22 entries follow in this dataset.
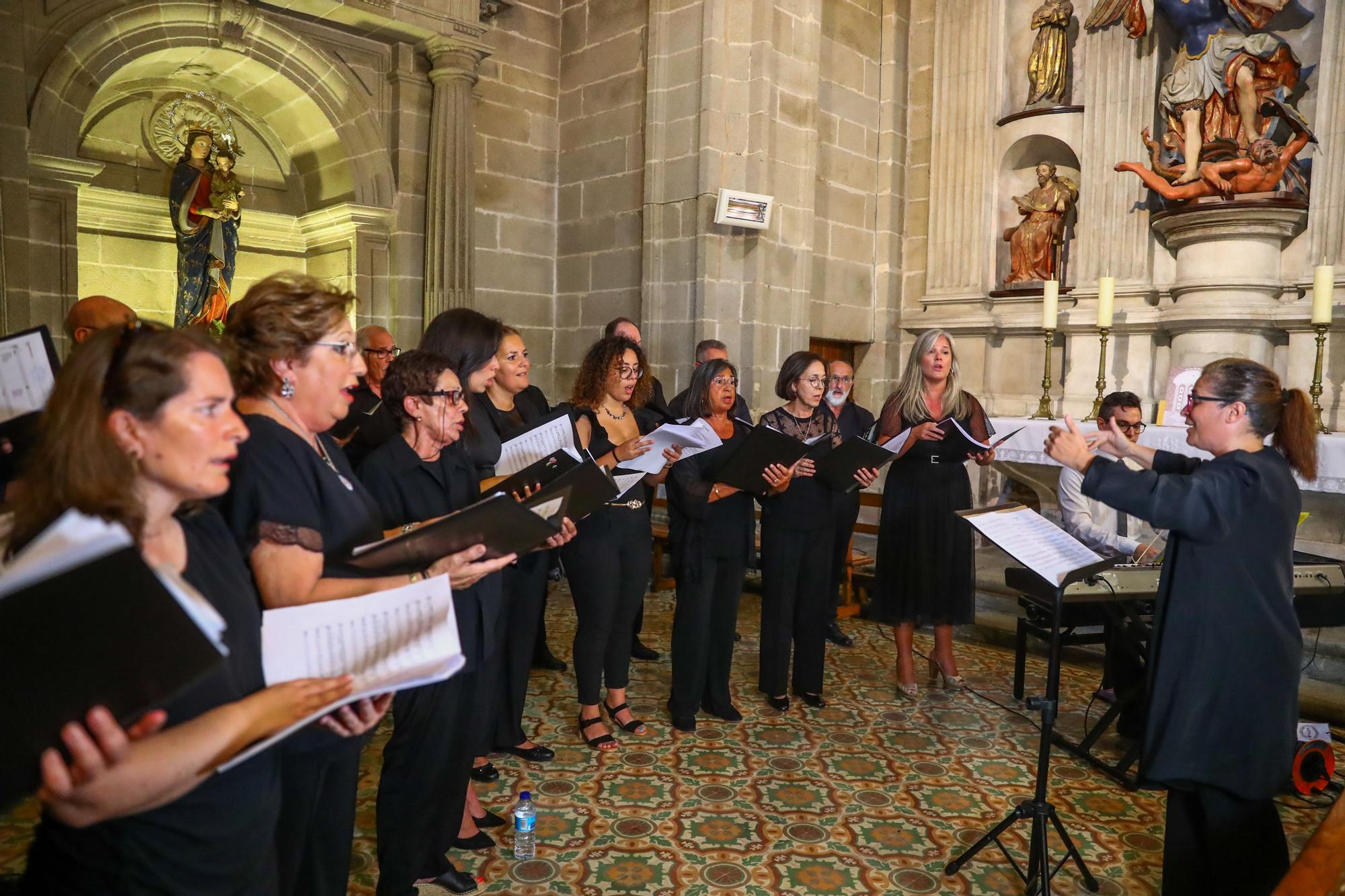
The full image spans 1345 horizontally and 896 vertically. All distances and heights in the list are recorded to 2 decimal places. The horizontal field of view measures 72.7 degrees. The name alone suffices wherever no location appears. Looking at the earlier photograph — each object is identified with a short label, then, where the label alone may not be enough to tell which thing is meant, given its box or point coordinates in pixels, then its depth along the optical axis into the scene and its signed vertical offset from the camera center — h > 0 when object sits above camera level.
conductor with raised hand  2.25 -0.58
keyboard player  3.77 -0.73
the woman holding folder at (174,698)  1.23 -0.47
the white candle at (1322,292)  5.23 +0.53
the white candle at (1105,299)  6.23 +0.55
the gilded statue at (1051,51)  7.57 +2.73
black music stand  2.55 -1.27
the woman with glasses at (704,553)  3.92 -0.79
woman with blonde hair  4.30 -0.70
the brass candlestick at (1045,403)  6.78 -0.19
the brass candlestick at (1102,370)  6.48 +0.07
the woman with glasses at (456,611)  2.43 -0.68
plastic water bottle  2.84 -1.45
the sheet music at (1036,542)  2.42 -0.44
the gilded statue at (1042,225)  7.70 +1.30
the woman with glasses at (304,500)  1.70 -0.27
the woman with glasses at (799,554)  4.10 -0.82
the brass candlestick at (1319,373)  5.39 +0.07
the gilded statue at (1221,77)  6.49 +2.19
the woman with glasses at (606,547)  3.64 -0.72
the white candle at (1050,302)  6.54 +0.54
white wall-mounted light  6.94 +1.23
